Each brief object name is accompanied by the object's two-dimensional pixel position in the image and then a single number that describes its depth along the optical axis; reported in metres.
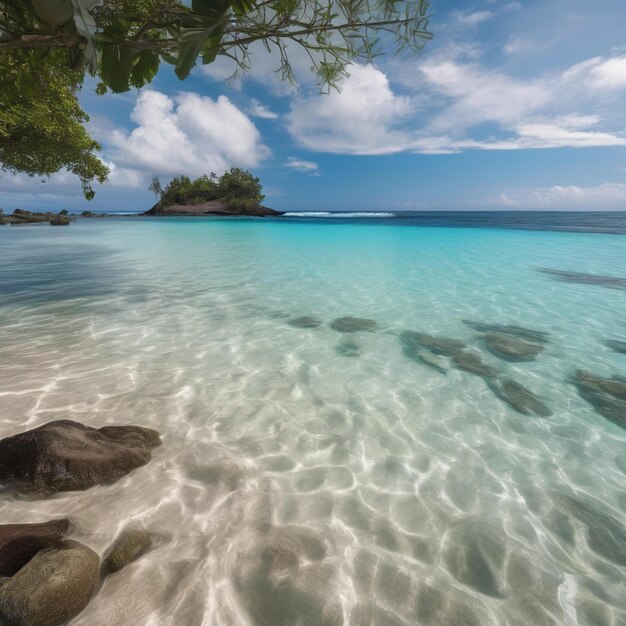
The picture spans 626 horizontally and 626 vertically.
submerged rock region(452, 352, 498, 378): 5.86
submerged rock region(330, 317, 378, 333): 7.95
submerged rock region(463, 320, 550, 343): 7.52
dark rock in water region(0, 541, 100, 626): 1.92
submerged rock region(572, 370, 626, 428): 4.77
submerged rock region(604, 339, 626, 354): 6.82
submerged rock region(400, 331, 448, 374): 6.12
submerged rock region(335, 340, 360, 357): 6.59
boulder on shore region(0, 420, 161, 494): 3.06
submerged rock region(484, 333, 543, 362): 6.52
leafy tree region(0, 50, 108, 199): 7.60
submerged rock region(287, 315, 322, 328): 8.15
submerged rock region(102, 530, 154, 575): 2.42
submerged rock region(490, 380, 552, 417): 4.81
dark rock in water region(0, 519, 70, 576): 2.22
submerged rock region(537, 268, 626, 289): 12.84
